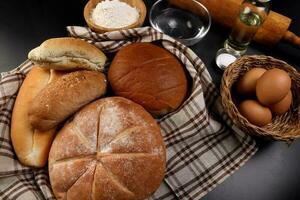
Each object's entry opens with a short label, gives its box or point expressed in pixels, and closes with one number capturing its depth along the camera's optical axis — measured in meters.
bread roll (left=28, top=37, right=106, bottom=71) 0.75
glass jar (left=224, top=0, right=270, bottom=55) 0.88
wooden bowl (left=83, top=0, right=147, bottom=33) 0.88
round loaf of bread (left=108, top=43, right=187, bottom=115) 0.77
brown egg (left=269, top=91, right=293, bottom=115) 0.79
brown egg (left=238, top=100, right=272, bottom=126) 0.77
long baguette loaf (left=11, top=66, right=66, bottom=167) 0.72
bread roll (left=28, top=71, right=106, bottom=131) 0.71
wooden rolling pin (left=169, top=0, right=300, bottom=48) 0.95
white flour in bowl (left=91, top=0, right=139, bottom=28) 0.89
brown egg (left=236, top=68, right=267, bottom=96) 0.81
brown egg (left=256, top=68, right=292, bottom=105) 0.75
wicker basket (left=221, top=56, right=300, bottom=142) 0.75
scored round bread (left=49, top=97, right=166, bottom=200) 0.66
